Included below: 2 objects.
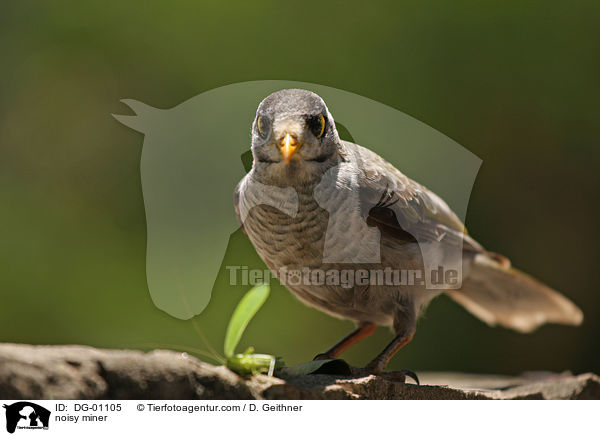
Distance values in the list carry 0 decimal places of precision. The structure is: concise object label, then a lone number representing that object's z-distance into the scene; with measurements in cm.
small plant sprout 432
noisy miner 537
